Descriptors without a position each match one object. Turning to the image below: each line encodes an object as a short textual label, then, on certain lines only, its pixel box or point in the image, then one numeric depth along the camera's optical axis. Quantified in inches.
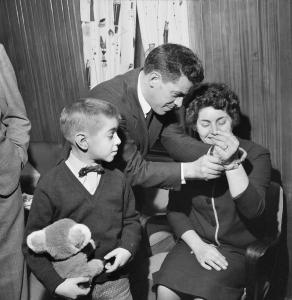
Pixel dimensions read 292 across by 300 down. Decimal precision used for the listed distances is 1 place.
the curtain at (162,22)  120.3
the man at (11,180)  90.7
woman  83.0
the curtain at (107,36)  136.6
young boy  78.1
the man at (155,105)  91.7
